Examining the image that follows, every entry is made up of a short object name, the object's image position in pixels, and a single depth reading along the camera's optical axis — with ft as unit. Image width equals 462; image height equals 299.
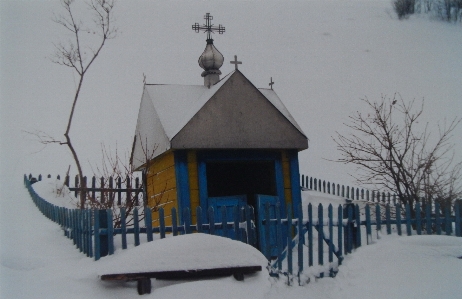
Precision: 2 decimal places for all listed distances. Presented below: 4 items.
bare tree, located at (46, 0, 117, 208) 48.75
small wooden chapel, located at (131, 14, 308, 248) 31.63
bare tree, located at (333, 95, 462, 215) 33.55
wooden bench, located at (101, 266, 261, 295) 16.78
